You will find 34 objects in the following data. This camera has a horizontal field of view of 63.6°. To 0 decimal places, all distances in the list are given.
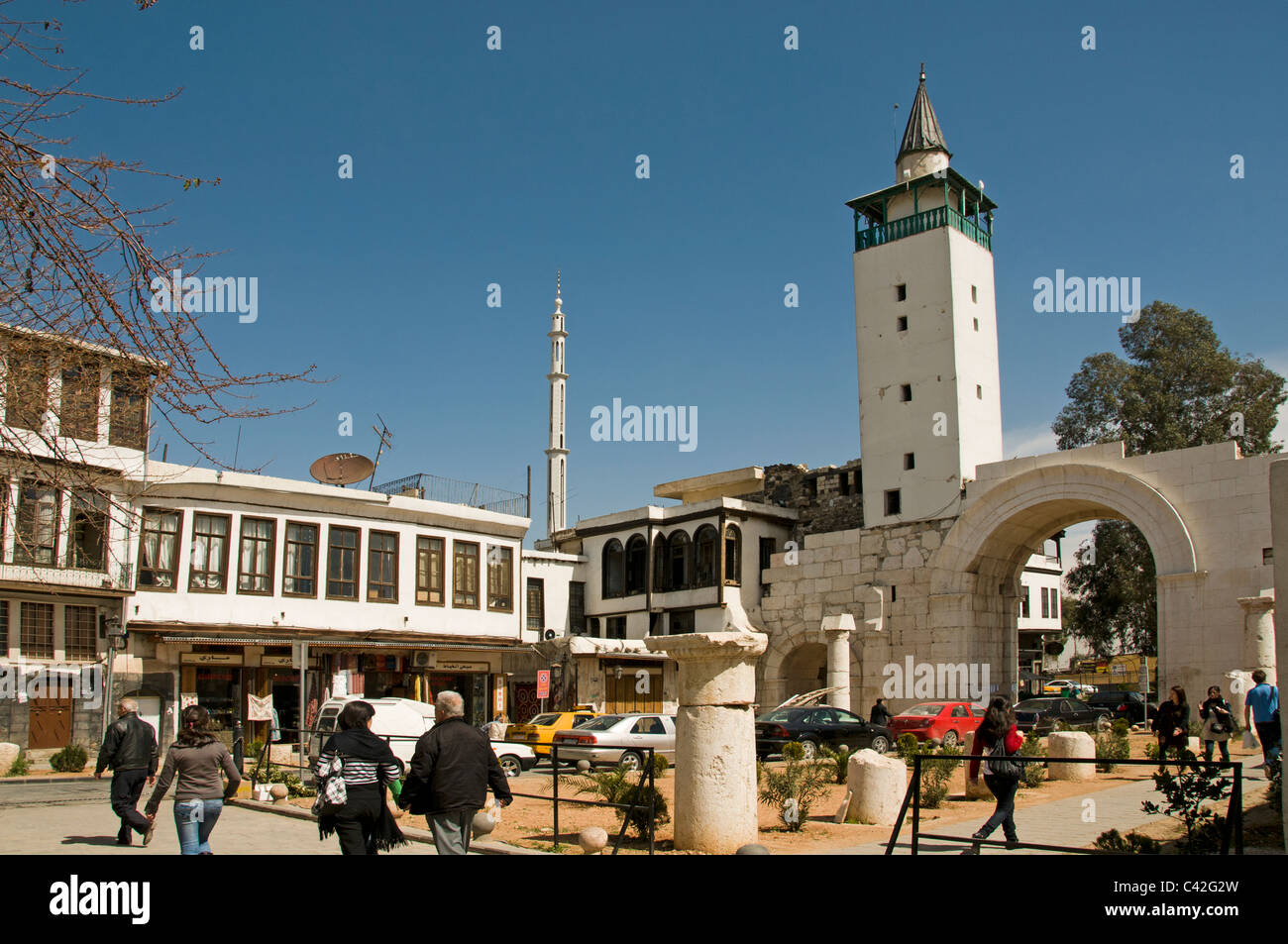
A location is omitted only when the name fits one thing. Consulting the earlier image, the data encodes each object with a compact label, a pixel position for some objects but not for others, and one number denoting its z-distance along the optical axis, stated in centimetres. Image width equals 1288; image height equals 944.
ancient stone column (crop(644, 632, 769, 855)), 1095
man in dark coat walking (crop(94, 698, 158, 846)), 1191
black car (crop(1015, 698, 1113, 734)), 2683
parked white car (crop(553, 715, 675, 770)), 2169
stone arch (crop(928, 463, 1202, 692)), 2834
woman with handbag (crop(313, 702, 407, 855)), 765
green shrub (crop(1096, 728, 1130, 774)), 1981
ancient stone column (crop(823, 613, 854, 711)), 3303
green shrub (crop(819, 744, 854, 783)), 1933
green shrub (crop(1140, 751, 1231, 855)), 968
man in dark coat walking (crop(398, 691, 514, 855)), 788
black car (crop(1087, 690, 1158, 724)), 3117
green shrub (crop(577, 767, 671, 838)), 1218
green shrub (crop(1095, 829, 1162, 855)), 980
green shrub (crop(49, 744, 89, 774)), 2311
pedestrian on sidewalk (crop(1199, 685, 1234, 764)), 1642
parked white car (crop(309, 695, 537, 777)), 2028
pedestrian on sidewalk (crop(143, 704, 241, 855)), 952
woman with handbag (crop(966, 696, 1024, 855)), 1005
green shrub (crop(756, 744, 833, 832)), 1334
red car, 2433
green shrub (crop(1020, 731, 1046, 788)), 1700
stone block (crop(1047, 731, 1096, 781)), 1830
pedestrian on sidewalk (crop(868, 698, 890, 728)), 2836
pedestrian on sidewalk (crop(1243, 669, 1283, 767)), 1441
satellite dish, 3095
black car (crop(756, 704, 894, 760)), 2398
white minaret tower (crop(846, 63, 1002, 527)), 3334
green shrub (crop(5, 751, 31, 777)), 2181
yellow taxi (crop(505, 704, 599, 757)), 2439
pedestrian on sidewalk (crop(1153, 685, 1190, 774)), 1759
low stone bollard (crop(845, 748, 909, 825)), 1402
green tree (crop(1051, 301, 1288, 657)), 4034
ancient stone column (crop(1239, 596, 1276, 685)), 2438
